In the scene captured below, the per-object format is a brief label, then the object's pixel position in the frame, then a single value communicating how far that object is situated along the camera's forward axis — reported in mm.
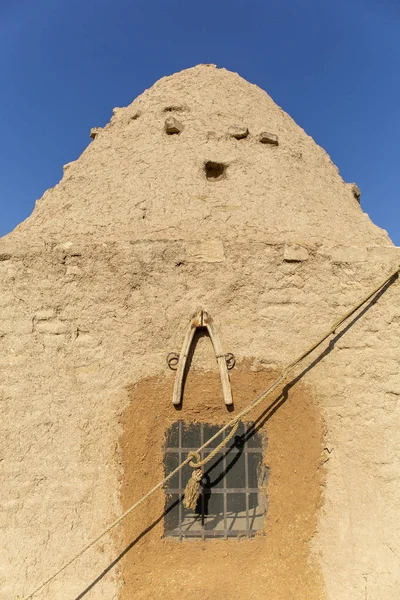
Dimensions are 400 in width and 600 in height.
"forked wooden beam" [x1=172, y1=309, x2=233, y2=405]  3416
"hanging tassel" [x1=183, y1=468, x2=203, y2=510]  3248
